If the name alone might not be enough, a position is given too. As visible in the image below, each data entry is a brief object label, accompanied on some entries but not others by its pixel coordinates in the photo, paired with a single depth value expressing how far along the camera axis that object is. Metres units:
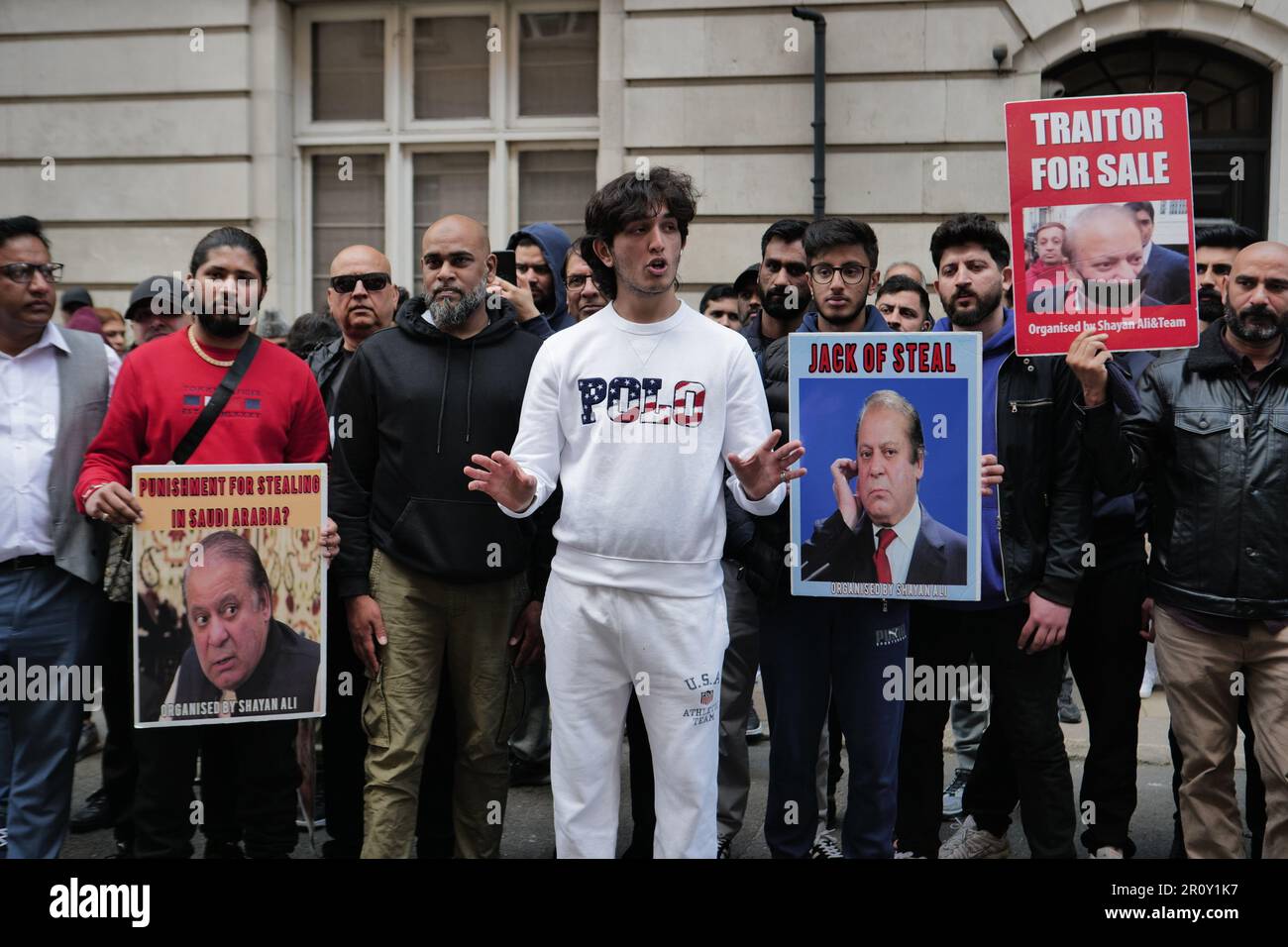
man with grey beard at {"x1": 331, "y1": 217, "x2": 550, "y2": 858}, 4.32
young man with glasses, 4.36
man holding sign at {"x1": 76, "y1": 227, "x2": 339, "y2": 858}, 4.27
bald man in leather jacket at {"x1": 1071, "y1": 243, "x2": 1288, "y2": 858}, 4.21
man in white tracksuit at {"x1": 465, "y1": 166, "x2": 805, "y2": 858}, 3.71
